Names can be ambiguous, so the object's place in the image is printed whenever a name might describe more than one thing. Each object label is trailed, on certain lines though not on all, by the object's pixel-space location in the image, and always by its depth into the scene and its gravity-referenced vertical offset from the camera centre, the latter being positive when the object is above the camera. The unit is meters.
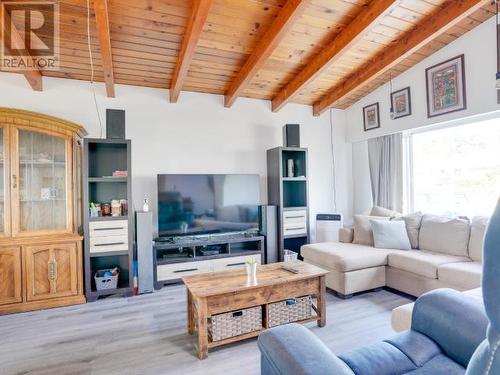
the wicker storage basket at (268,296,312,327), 2.31 -0.98
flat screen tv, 3.66 -0.12
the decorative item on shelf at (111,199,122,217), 3.32 -0.13
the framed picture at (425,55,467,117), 3.41 +1.26
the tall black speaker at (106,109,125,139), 3.27 +0.84
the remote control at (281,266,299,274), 2.46 -0.67
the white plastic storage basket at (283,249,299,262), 3.98 -0.88
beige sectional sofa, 2.80 -0.73
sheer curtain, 4.29 +0.31
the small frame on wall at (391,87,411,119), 4.07 +1.26
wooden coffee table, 2.04 -0.77
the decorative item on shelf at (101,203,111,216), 3.34 -0.14
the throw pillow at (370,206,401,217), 3.90 -0.31
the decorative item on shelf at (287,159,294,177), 4.38 +0.39
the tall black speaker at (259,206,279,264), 4.07 -0.56
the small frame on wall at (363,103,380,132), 4.60 +1.20
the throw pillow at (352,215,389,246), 3.64 -0.51
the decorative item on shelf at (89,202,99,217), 3.22 -0.15
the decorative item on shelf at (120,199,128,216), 3.37 -0.11
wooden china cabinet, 2.87 -0.14
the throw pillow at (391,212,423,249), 3.49 -0.46
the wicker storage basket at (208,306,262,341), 2.12 -0.98
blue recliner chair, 1.04 -0.65
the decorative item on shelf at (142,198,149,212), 3.52 -0.12
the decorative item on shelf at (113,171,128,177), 3.31 +0.27
